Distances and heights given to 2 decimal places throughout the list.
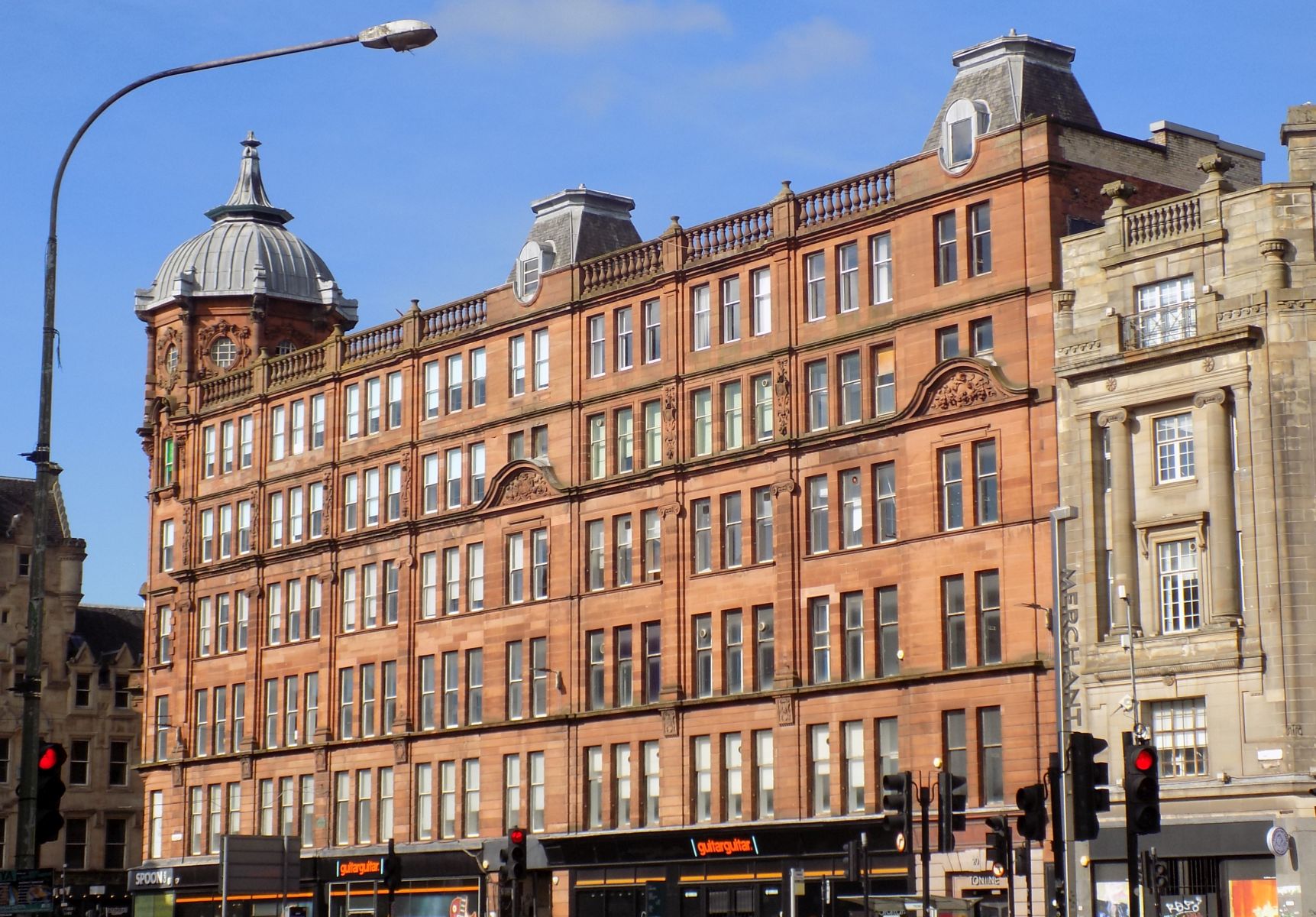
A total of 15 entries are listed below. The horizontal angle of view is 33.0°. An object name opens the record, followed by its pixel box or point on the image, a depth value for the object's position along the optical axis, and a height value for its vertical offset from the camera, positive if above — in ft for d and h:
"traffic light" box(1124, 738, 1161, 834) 92.22 +1.25
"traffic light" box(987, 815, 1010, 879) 144.15 -1.33
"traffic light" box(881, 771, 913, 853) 132.67 +1.71
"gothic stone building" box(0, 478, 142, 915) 357.82 +18.37
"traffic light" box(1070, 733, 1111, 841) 94.58 +1.69
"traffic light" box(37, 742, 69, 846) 94.07 +1.80
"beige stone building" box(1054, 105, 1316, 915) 170.91 +25.19
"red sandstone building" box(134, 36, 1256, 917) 194.08 +29.04
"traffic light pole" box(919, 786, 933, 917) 138.10 -2.54
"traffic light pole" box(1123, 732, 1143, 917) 90.55 -1.29
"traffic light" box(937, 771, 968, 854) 137.69 +1.07
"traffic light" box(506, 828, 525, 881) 139.74 -1.64
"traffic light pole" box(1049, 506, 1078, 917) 144.15 +9.86
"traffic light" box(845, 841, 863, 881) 147.48 -2.21
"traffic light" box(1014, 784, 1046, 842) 103.14 +0.58
